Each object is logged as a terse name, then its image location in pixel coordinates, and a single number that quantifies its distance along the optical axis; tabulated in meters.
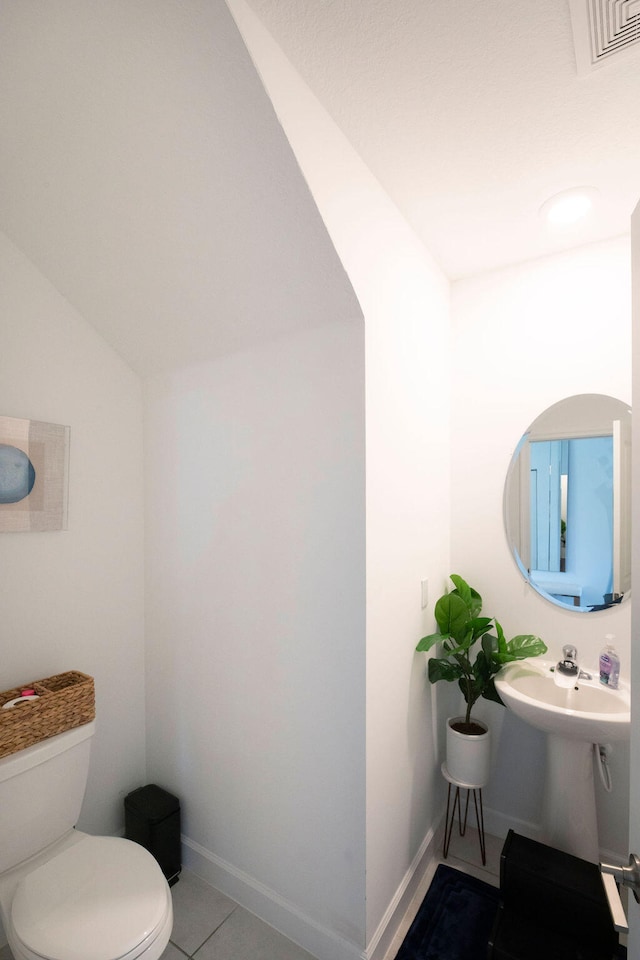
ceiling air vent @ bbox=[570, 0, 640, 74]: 0.96
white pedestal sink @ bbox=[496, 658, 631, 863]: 1.60
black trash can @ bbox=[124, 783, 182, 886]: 1.74
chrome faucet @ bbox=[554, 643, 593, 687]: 1.73
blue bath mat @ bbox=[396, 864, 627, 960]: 1.49
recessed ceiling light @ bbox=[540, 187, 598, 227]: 1.57
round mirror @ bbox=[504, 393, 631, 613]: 1.79
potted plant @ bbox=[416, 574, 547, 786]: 1.81
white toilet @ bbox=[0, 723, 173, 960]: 1.12
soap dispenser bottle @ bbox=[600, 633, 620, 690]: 1.69
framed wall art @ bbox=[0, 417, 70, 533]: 1.54
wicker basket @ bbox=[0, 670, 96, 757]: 1.35
